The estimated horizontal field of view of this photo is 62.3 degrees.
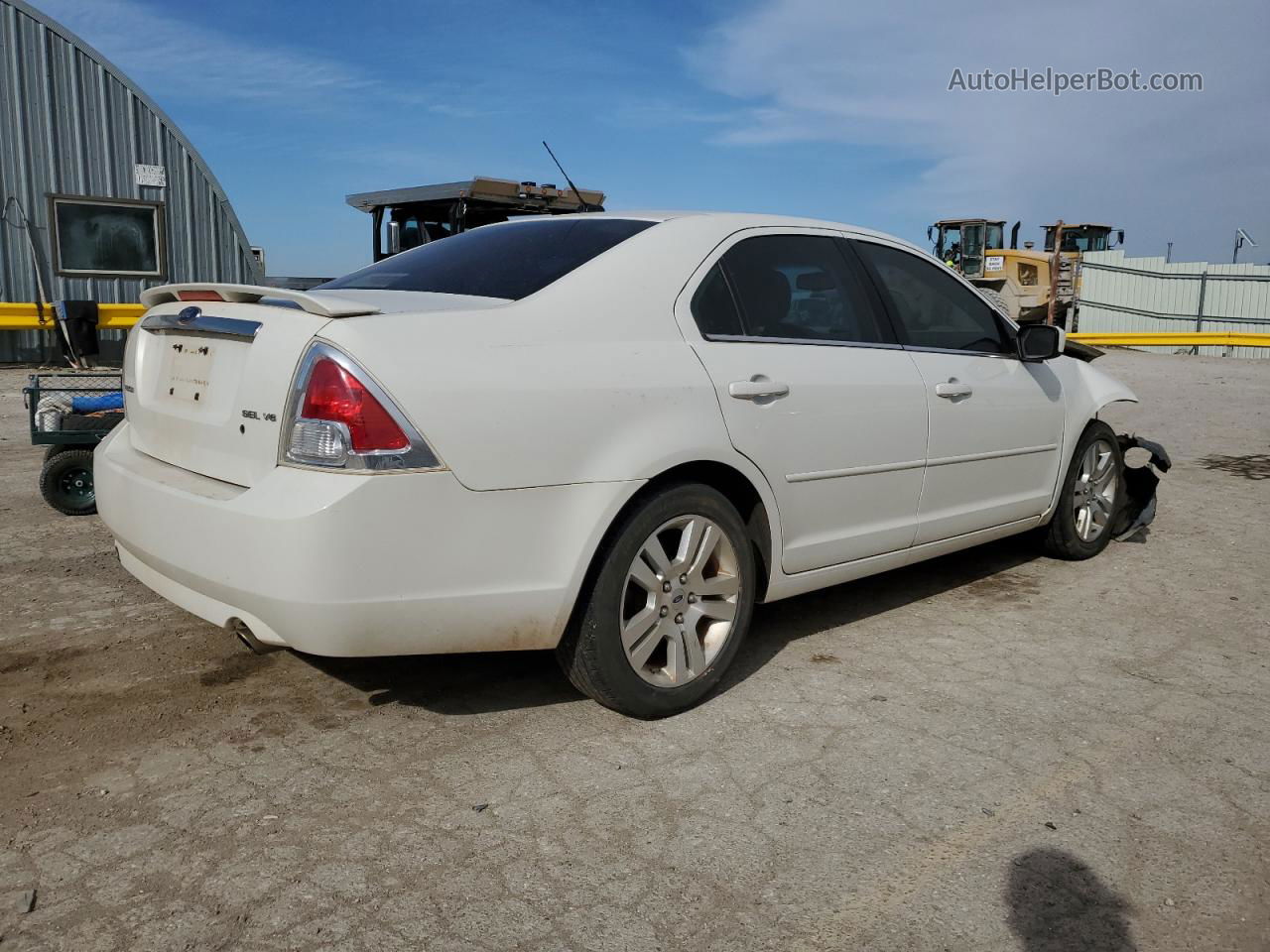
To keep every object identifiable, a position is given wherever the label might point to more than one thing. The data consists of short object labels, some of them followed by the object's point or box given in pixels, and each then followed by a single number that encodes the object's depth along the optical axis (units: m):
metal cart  6.06
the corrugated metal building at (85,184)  14.15
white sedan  2.69
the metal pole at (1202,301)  28.78
